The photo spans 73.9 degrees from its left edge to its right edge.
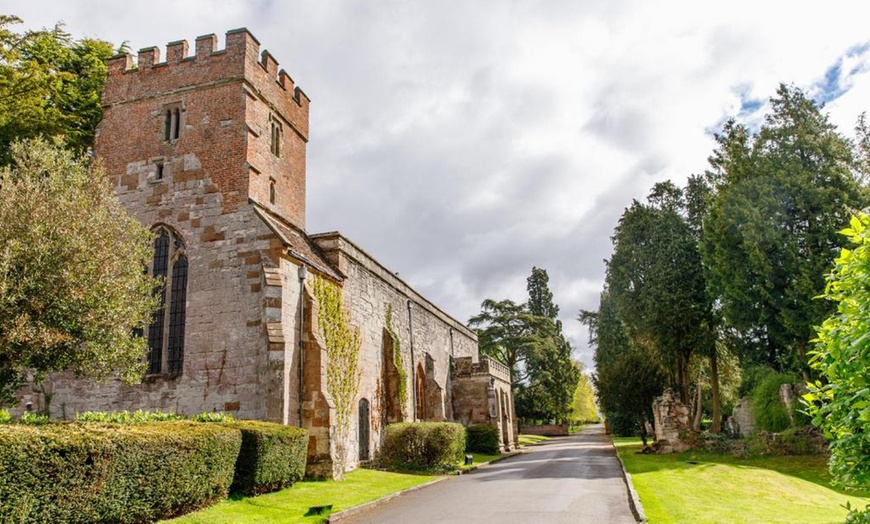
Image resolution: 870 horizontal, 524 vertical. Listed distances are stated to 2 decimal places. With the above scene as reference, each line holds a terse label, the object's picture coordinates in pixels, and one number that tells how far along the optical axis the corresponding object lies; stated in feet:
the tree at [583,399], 260.33
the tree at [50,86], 57.06
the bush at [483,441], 101.40
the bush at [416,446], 67.67
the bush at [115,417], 37.50
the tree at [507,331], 173.58
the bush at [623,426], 175.80
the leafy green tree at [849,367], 15.06
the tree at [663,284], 99.09
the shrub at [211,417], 44.08
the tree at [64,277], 35.47
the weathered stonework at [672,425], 86.22
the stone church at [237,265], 53.21
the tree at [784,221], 76.13
